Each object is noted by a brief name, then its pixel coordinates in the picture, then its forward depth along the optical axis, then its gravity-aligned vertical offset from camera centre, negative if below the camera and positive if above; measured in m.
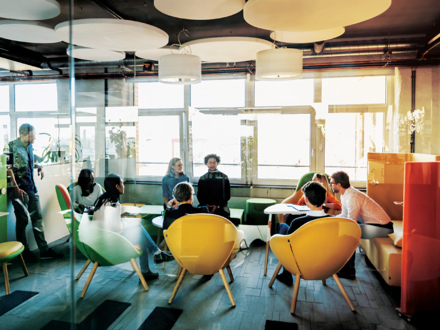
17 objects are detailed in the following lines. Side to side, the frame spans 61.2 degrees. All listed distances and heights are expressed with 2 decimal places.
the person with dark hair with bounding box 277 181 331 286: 3.40 -0.51
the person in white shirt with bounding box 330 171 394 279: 4.17 -0.70
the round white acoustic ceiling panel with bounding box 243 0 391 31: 2.52 +1.00
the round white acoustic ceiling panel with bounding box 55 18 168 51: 2.94 +1.01
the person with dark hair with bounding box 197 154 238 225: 4.83 -0.53
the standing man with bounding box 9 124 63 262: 4.37 -0.55
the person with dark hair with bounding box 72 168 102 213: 2.78 -0.31
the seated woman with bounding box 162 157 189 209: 4.23 -0.33
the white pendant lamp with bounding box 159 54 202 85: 4.06 +0.92
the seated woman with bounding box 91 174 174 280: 3.19 -0.61
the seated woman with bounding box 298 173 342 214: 4.49 -0.63
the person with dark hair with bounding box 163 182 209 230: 3.62 -0.54
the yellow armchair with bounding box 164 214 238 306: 3.33 -0.85
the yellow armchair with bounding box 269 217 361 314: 3.22 -0.86
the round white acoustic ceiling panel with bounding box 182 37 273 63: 3.80 +1.12
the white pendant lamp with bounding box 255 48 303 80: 3.87 +0.92
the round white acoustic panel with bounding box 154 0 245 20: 2.87 +1.15
